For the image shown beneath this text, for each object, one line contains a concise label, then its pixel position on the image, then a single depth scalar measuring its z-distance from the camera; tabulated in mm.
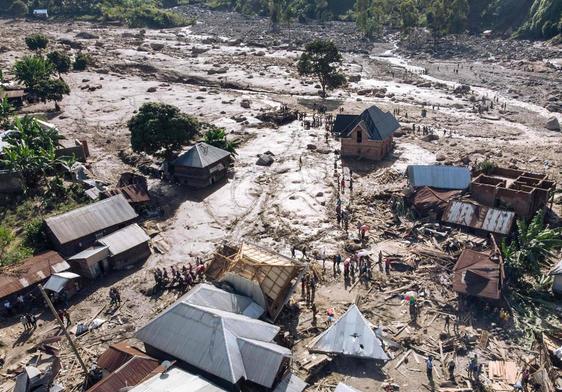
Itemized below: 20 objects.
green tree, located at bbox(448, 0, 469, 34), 119375
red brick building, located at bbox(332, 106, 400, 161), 49156
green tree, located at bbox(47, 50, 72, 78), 81500
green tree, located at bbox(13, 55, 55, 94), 67562
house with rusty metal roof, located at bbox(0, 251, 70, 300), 29089
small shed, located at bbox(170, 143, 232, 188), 44312
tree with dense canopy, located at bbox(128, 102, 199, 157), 44375
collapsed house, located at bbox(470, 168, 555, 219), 34875
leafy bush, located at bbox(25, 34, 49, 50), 95625
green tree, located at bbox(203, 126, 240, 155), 48719
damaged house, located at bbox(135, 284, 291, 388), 21094
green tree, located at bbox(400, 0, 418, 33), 120900
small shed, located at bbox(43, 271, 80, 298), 29578
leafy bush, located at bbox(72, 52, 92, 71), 91000
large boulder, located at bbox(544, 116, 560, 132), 58750
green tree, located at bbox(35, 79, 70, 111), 66062
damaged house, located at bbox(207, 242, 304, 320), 26281
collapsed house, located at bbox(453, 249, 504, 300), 27312
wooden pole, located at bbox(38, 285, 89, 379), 22809
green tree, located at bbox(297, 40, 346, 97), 70500
